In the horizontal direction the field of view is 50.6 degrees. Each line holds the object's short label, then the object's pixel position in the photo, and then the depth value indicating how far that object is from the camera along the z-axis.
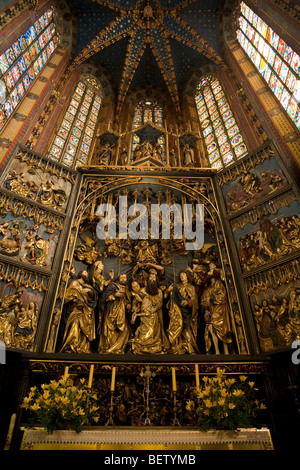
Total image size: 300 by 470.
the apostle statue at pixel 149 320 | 6.96
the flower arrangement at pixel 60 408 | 4.52
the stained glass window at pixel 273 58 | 9.89
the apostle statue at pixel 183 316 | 7.10
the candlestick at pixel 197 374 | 5.47
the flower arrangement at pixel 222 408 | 4.62
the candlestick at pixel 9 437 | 4.35
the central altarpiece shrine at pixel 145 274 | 6.34
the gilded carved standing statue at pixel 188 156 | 11.51
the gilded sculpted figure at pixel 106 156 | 11.35
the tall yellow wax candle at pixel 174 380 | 5.55
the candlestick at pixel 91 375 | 5.49
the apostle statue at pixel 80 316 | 6.89
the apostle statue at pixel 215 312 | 7.05
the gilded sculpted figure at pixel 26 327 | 6.43
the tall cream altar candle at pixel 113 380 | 5.50
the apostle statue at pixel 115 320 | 7.02
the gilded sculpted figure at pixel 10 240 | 7.23
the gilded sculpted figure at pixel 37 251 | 7.50
